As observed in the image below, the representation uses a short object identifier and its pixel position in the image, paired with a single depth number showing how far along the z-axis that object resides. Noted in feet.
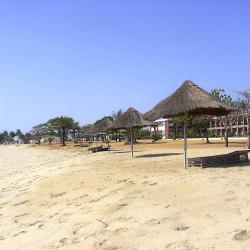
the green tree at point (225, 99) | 66.62
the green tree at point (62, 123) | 149.35
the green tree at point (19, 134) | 332.88
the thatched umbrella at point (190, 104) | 31.74
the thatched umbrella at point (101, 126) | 67.73
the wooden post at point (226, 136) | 65.92
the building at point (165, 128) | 217.96
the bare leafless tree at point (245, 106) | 56.71
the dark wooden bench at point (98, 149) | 72.14
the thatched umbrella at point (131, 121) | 50.58
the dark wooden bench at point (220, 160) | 28.80
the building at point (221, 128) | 162.38
